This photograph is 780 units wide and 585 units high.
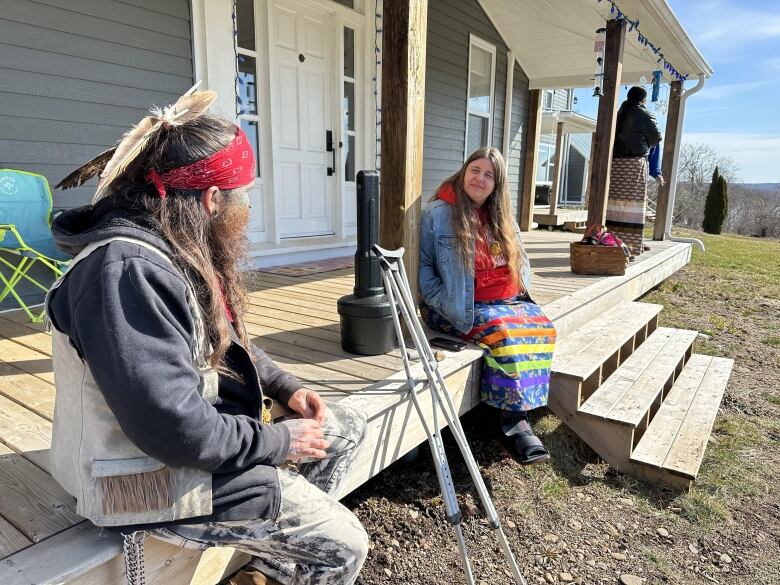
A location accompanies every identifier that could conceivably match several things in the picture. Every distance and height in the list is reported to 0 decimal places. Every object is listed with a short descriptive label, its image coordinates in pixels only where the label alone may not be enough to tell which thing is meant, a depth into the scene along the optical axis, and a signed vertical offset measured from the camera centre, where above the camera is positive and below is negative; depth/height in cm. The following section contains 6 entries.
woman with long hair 241 -46
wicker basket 446 -55
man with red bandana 94 -35
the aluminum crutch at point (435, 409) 165 -73
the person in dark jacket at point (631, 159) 498 +31
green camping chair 274 -19
